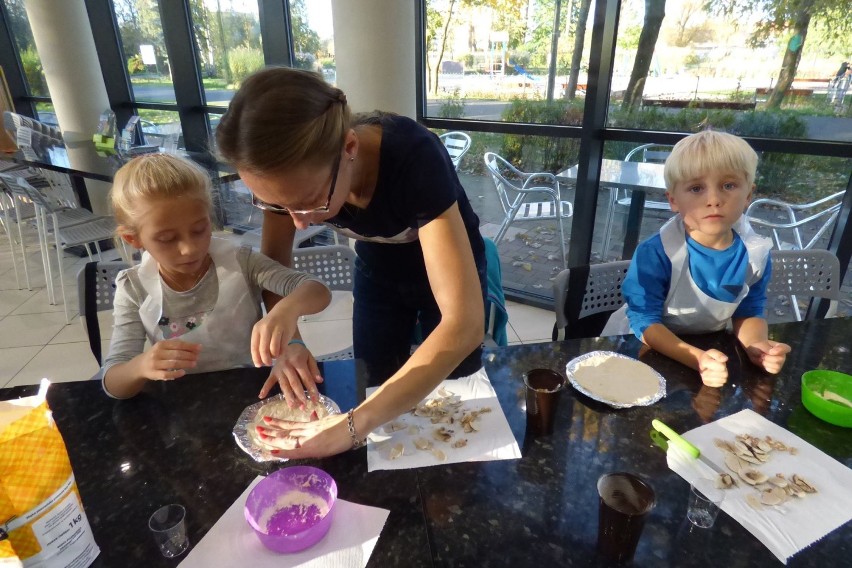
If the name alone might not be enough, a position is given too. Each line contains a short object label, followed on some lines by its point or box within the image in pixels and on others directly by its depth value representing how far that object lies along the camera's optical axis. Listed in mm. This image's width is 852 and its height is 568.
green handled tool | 812
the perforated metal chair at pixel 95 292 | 1364
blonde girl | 1150
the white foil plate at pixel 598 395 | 966
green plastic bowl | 905
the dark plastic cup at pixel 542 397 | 872
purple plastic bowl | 688
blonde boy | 1258
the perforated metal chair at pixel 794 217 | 2299
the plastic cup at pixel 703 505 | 722
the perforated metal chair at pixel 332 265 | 1599
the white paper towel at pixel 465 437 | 841
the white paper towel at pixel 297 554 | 674
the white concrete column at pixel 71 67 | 3930
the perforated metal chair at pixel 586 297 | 1439
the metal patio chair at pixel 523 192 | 2947
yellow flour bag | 543
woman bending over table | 805
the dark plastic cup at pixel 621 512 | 637
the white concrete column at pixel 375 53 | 2400
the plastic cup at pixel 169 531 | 684
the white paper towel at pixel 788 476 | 707
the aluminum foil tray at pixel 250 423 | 844
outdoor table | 2451
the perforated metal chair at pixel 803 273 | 1606
